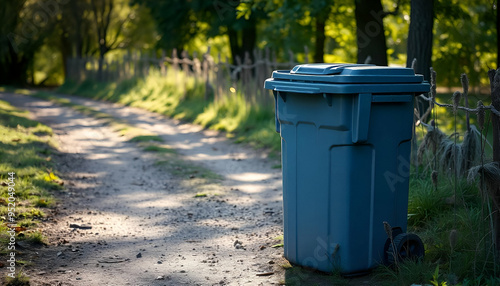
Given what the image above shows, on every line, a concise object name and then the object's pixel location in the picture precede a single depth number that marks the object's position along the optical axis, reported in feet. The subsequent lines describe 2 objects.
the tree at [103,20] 97.58
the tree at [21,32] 95.25
